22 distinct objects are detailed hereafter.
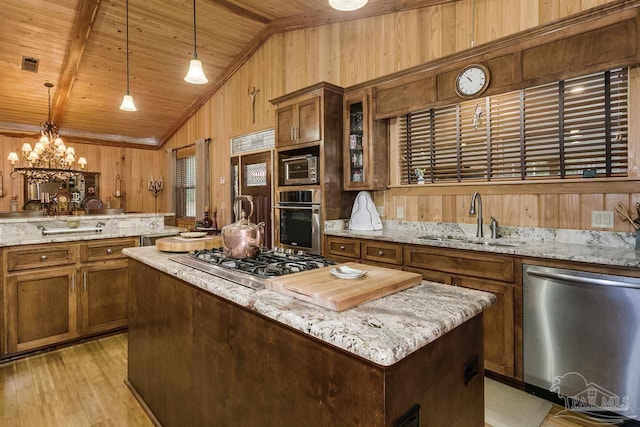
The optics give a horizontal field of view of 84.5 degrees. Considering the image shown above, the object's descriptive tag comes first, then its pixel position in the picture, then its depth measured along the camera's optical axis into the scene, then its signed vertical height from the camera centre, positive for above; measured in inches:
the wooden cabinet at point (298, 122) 146.3 +36.5
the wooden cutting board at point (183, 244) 80.3 -8.8
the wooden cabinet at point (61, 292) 109.9 -28.5
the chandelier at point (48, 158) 193.4 +28.7
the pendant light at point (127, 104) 127.9 +37.6
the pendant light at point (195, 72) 105.8 +40.4
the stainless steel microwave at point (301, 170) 148.0 +15.5
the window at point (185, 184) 281.3 +17.9
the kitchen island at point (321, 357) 33.5 -18.0
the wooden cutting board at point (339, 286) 41.9 -10.7
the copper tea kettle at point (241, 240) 67.7 -6.6
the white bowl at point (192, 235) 88.3 -7.4
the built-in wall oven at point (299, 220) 146.6 -6.4
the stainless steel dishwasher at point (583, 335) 73.7 -29.8
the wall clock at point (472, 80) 107.5 +38.8
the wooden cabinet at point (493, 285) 91.0 -22.0
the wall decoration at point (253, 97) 208.5 +64.8
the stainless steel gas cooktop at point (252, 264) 55.5 -10.5
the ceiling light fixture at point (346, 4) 69.9 +40.2
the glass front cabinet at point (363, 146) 140.6 +23.9
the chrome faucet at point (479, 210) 107.6 -1.9
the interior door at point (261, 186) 193.5 +11.0
